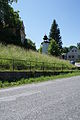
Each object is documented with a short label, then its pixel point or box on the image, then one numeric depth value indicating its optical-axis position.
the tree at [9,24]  16.36
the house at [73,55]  49.09
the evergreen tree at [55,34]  40.30
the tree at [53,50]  28.91
